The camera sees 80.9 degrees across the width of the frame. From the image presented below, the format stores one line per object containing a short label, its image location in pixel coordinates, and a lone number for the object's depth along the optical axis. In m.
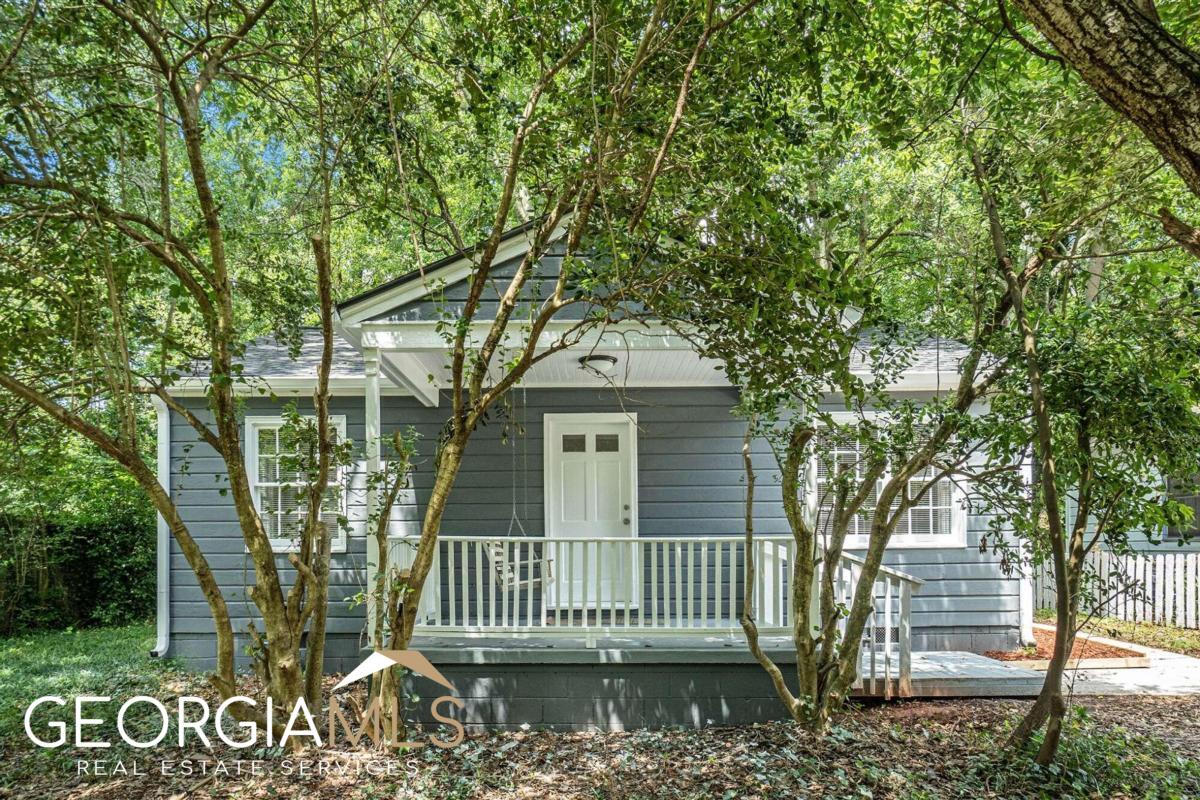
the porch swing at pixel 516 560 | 5.70
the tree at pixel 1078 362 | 3.66
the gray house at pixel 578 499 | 7.22
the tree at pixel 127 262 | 3.52
